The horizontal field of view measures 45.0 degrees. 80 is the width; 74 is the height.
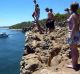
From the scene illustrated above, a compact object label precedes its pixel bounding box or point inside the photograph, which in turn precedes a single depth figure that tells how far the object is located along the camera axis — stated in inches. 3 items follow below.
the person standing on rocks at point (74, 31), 110.2
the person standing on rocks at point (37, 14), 252.6
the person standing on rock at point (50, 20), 224.9
